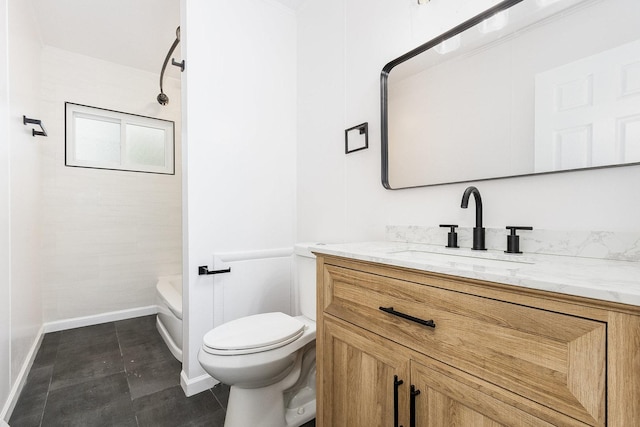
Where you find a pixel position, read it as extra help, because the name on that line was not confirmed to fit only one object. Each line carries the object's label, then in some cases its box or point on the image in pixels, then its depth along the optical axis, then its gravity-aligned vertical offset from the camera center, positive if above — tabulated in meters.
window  2.69 +0.71
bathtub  2.06 -0.82
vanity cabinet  0.51 -0.34
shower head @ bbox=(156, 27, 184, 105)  2.97 +1.18
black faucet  1.04 -0.05
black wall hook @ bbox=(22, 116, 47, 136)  1.76 +0.55
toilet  1.22 -0.70
